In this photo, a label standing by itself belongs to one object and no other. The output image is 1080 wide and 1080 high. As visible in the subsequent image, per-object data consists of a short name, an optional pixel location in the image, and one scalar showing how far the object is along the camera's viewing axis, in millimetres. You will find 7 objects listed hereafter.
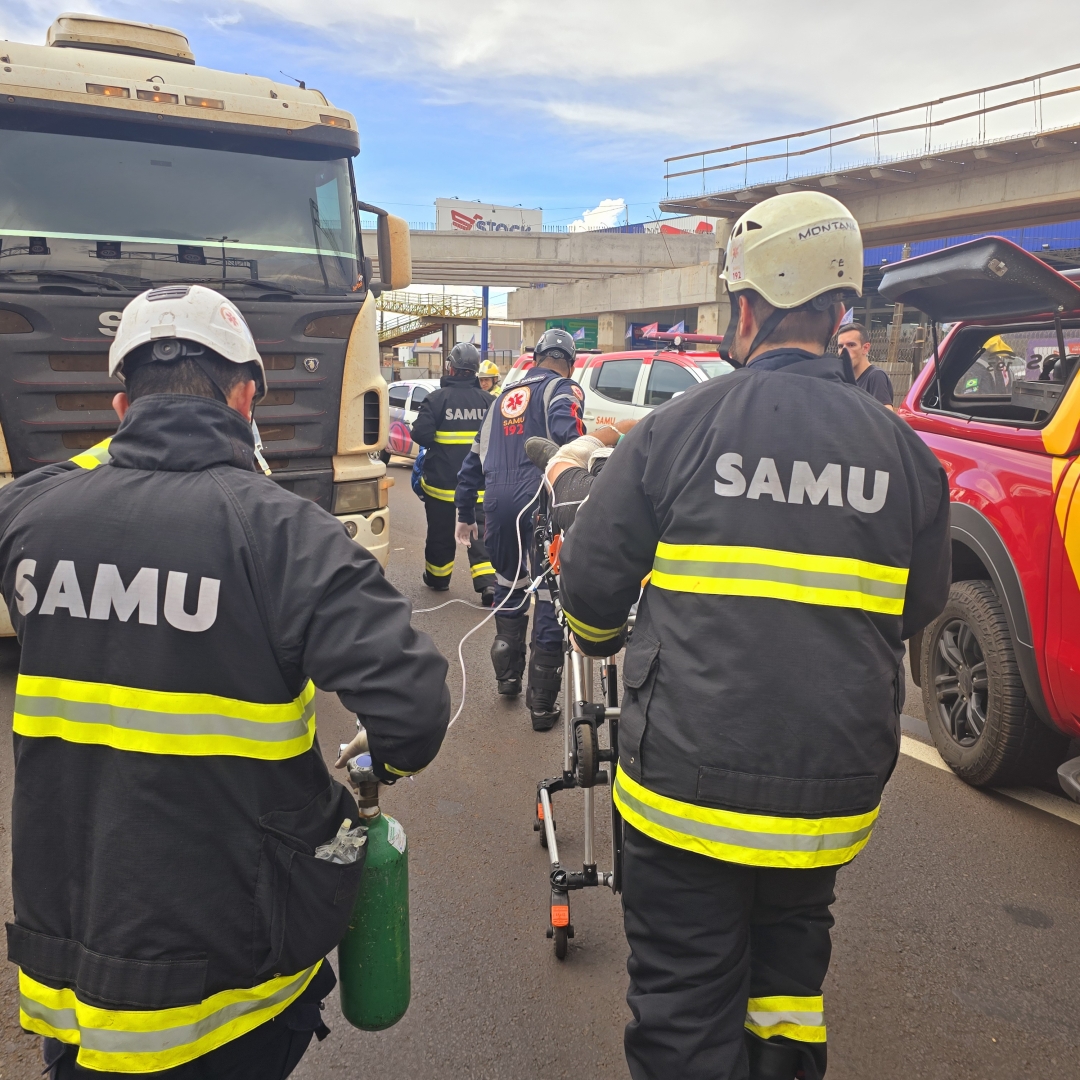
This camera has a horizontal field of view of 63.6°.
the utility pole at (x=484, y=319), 43212
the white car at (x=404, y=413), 16328
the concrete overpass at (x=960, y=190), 19172
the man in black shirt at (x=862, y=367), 6925
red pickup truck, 3314
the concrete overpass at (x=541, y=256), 38594
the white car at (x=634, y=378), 10297
